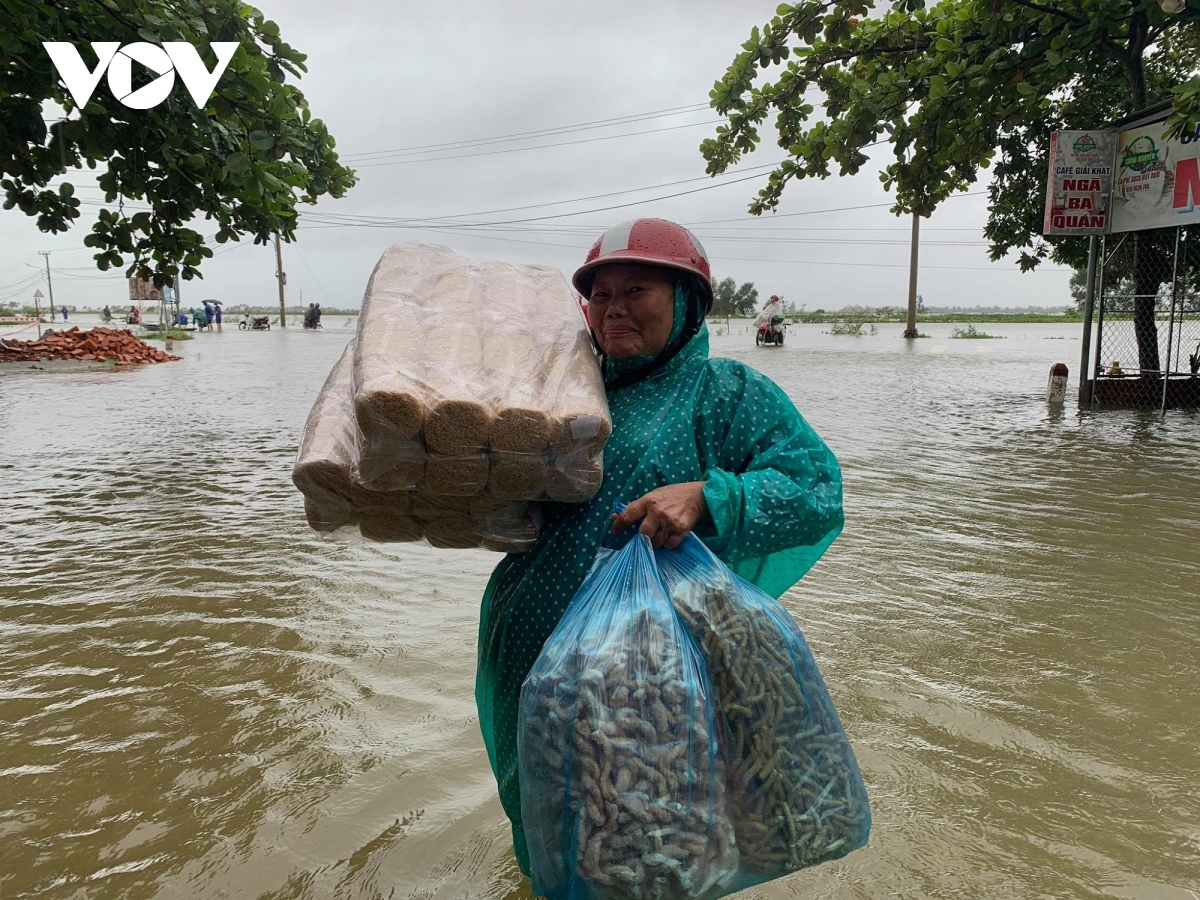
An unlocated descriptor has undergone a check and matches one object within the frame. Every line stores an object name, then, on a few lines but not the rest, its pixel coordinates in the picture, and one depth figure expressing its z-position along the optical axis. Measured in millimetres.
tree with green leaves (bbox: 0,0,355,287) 4406
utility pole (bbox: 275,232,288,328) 53250
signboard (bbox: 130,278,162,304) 50684
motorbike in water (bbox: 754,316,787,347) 29969
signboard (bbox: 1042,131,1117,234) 10930
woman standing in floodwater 1496
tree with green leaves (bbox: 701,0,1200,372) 7398
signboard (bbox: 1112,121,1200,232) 9852
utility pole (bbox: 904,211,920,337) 32750
